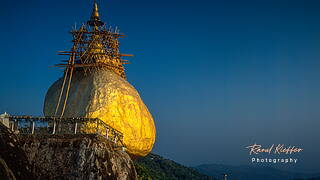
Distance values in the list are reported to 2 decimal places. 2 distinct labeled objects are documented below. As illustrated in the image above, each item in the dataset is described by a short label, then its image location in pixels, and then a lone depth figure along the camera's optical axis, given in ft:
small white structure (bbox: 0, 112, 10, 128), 69.31
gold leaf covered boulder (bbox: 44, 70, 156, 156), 78.48
